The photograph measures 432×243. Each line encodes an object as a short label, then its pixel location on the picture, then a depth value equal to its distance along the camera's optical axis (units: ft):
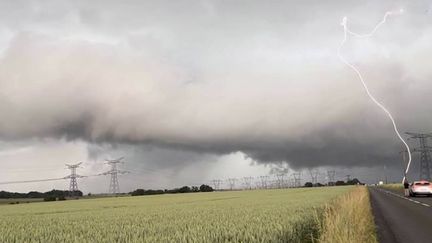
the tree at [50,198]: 500.33
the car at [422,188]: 180.65
